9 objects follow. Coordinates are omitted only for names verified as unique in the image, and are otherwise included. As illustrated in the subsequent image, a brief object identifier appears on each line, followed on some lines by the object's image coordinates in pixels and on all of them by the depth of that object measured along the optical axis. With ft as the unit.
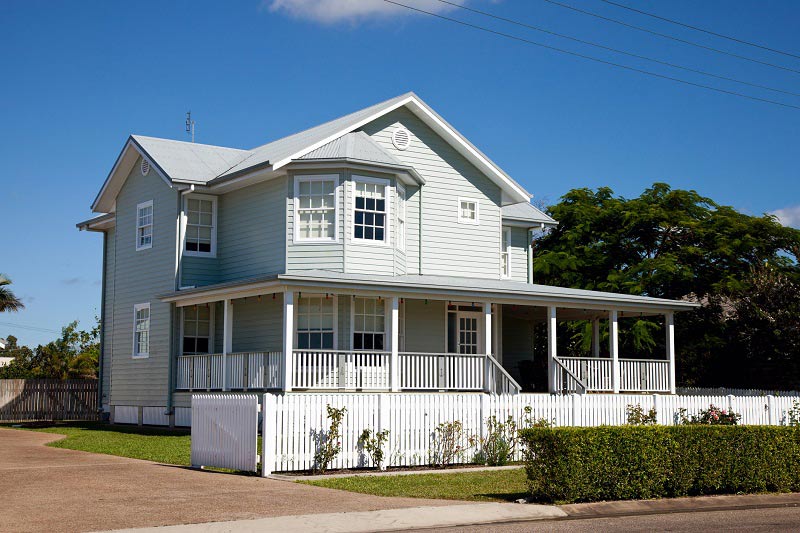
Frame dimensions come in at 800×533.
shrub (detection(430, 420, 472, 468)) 61.98
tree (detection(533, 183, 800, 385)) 123.95
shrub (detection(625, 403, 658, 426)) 70.61
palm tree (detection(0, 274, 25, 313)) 146.72
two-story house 82.69
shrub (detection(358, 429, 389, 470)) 58.90
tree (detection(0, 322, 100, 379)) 150.71
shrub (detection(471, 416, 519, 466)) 63.87
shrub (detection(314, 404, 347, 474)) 56.65
